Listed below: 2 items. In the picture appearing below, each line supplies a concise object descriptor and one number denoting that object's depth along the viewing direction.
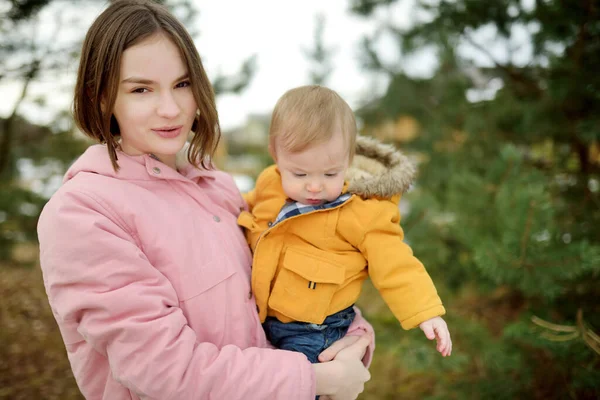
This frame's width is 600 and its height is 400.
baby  1.46
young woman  1.12
